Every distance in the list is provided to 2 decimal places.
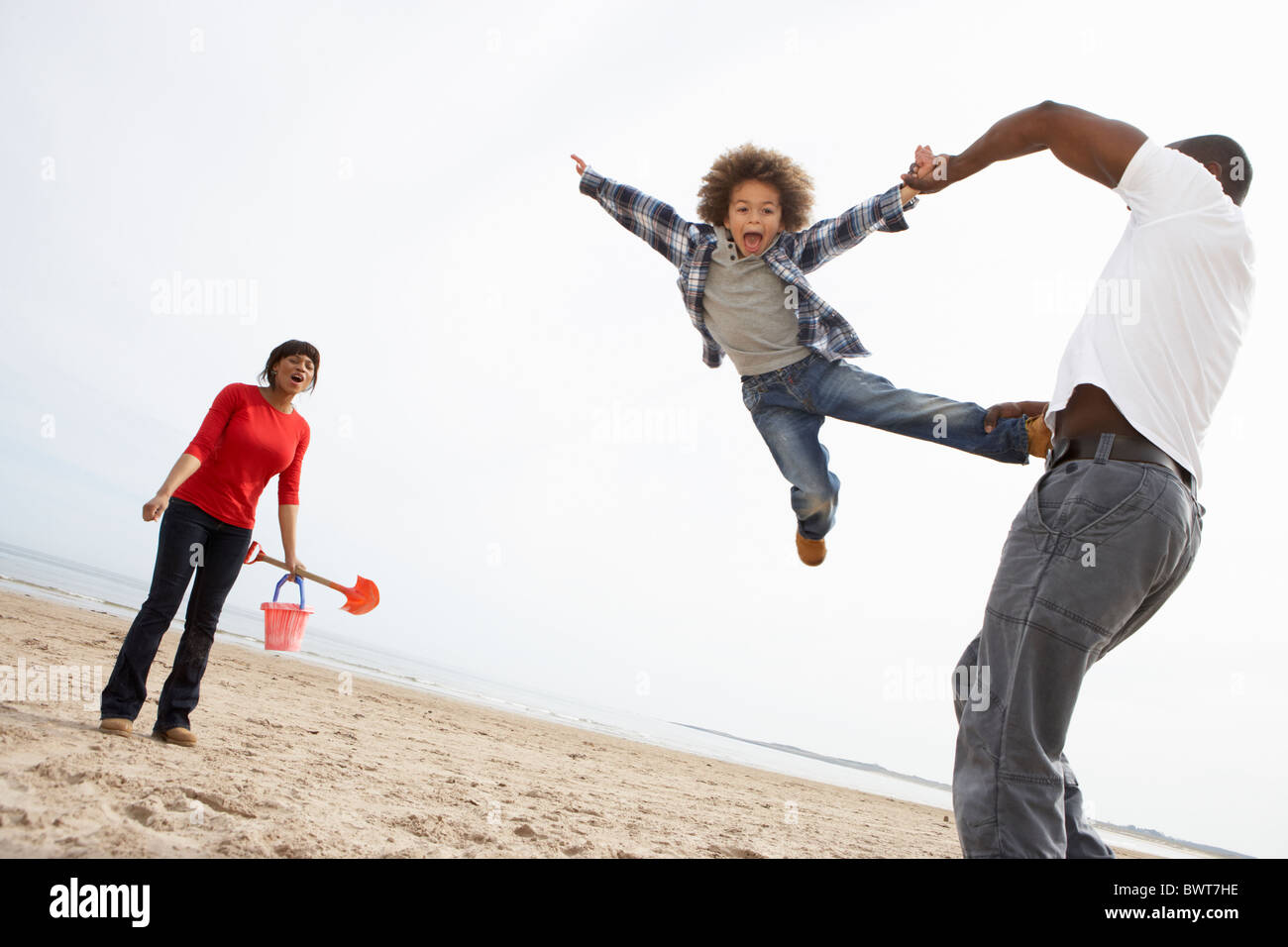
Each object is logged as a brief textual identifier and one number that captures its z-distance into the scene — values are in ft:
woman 14.61
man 6.21
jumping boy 12.85
